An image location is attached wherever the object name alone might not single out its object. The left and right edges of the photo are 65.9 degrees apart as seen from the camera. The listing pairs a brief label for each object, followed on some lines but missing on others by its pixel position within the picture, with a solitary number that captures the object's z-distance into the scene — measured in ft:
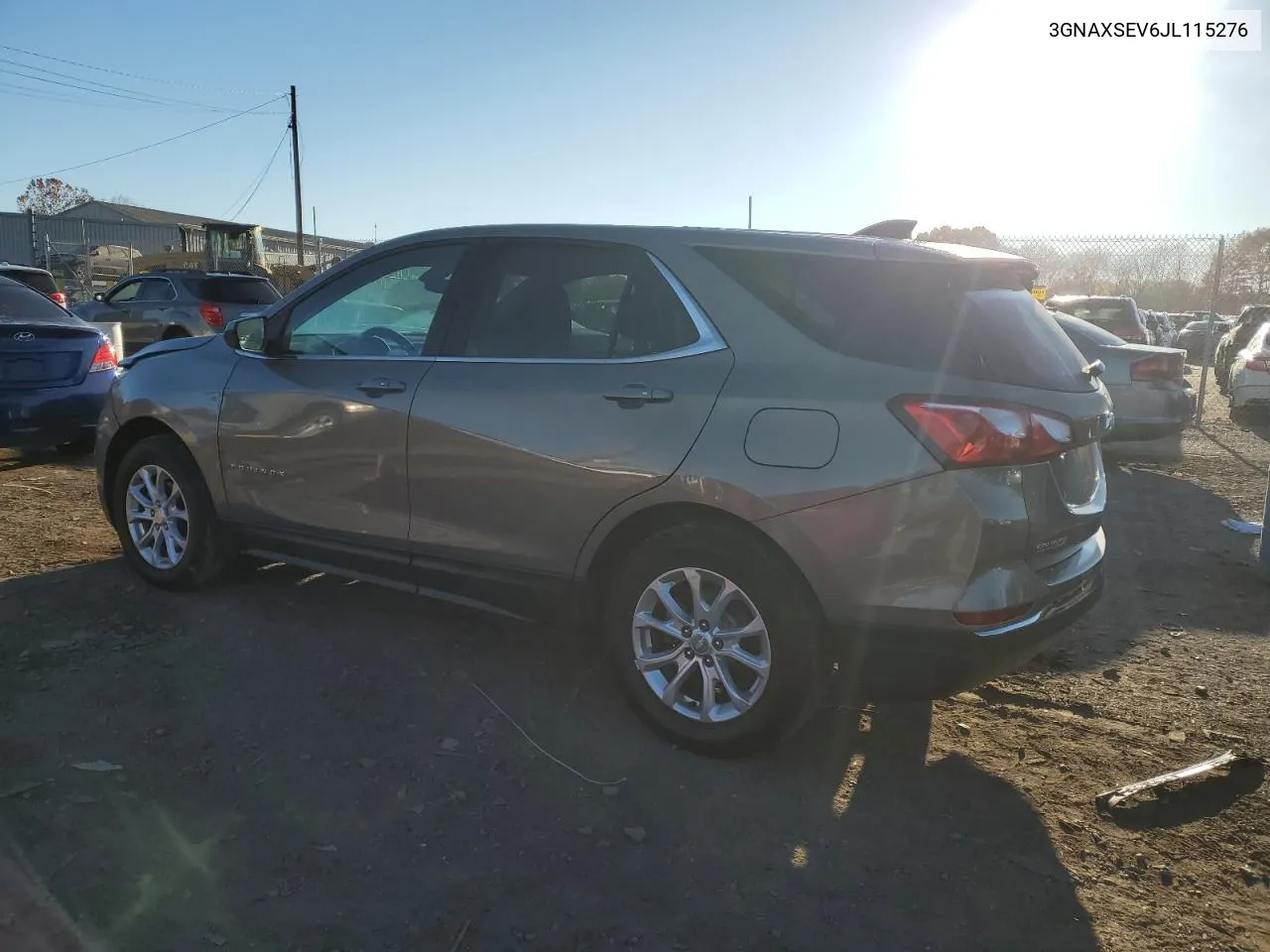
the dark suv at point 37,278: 42.80
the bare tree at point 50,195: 253.03
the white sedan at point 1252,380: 40.01
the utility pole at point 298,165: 104.99
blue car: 23.52
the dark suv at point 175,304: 45.37
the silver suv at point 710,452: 9.53
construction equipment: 94.94
